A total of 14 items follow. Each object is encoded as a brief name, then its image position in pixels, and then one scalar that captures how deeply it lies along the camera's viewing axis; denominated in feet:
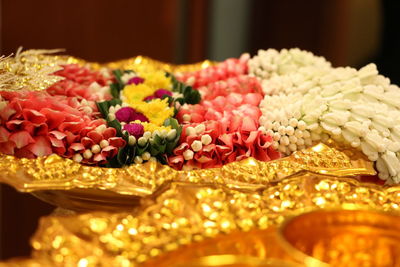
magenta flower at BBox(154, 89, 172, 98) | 3.91
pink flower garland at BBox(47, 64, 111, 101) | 3.84
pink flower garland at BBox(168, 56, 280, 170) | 3.56
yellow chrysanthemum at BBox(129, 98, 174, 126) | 3.72
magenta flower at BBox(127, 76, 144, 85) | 4.02
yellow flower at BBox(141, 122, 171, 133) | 3.61
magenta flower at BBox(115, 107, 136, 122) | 3.71
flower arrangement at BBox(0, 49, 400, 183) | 3.56
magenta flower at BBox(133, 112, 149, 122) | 3.71
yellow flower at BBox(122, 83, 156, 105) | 3.88
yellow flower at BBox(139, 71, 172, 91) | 4.01
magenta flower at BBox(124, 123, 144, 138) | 3.59
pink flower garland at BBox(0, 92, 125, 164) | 3.53
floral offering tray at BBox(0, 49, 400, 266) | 3.09
